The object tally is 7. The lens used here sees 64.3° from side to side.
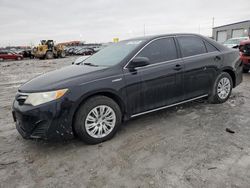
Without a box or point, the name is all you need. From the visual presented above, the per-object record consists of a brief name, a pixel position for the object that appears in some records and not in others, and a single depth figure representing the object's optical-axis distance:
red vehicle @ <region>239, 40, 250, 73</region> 6.95
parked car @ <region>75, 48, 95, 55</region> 32.65
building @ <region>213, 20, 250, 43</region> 31.20
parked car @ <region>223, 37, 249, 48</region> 10.79
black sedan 2.63
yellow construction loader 24.75
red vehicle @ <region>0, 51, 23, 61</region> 25.74
